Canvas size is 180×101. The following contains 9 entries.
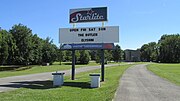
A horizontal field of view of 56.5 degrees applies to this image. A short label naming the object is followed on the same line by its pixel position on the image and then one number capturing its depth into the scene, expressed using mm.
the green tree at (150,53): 91507
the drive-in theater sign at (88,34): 14470
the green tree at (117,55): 79623
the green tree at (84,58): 56005
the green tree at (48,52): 44632
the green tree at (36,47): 36630
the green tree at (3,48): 30992
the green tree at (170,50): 82115
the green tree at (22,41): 34368
